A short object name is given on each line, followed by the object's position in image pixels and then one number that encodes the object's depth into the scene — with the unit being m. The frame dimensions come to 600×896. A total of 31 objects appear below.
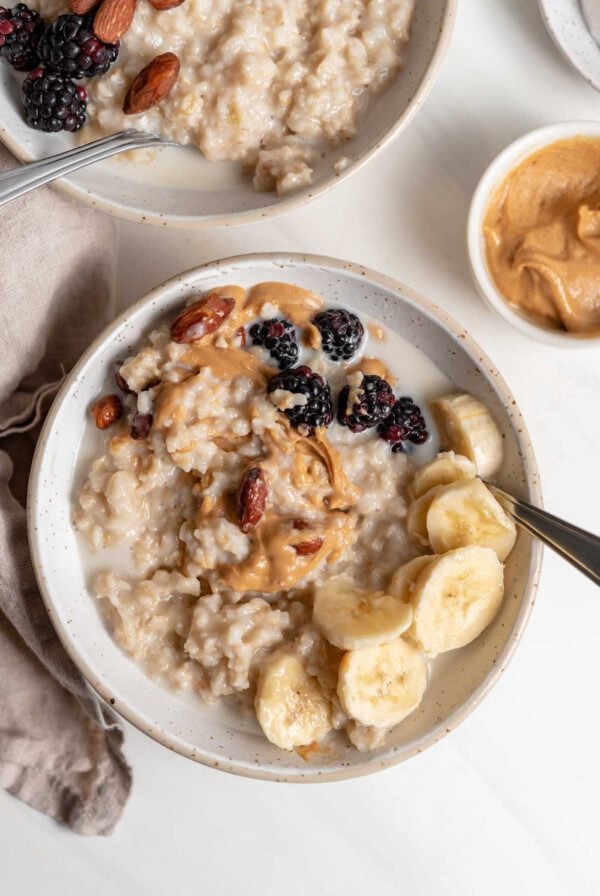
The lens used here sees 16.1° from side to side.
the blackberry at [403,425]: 0.73
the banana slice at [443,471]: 0.73
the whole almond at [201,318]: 0.72
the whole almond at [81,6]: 0.71
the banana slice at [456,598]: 0.72
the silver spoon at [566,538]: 0.70
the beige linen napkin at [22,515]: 0.74
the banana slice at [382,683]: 0.72
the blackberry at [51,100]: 0.72
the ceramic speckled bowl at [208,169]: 0.72
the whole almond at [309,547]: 0.72
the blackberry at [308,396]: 0.71
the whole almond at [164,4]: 0.72
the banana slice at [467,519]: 0.72
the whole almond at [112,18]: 0.71
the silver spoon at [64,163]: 0.71
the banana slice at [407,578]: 0.72
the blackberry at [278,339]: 0.73
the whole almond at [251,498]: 0.71
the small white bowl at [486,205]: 0.75
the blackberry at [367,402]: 0.72
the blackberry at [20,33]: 0.72
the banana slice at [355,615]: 0.71
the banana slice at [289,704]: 0.72
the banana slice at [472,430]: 0.73
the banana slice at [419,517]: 0.73
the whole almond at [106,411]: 0.73
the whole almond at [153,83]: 0.71
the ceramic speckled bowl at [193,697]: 0.72
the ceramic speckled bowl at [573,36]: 0.76
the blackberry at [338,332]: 0.73
